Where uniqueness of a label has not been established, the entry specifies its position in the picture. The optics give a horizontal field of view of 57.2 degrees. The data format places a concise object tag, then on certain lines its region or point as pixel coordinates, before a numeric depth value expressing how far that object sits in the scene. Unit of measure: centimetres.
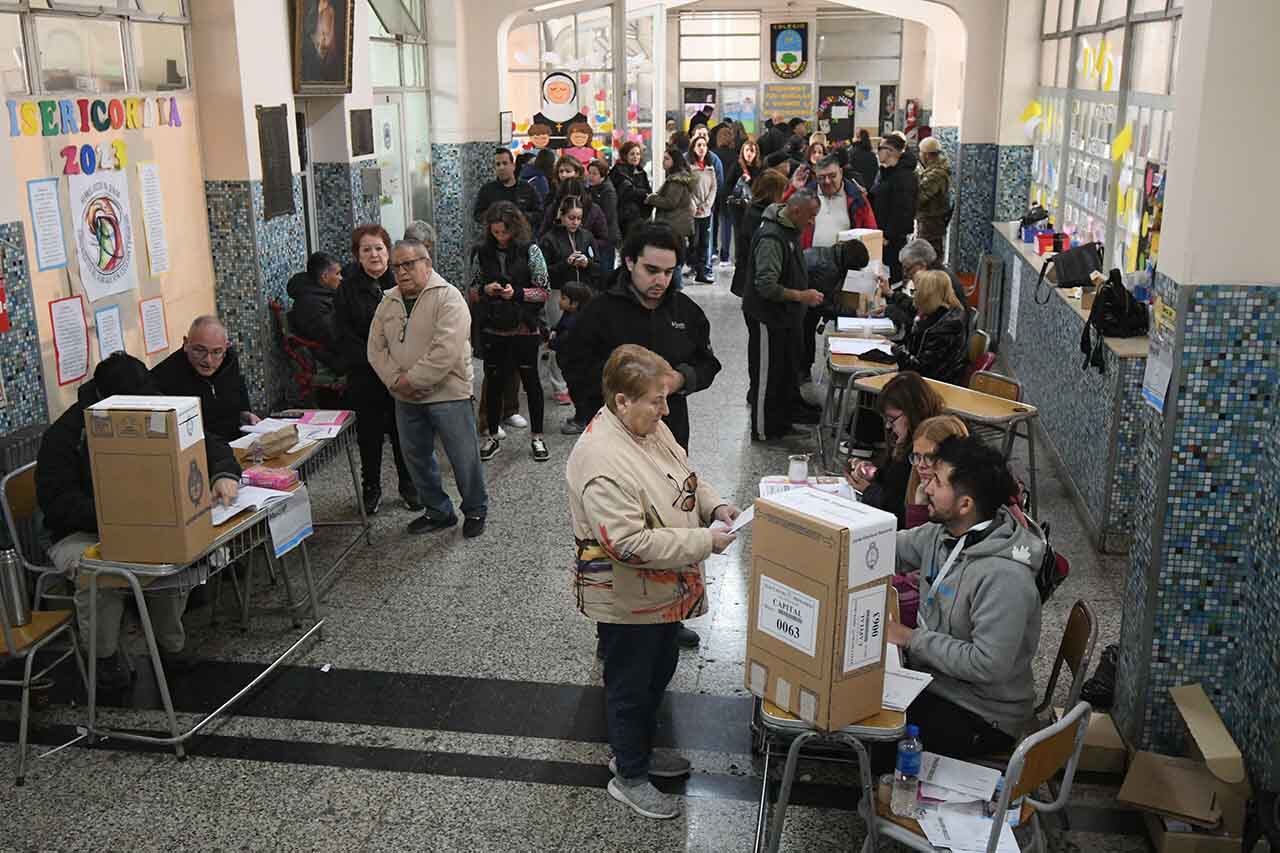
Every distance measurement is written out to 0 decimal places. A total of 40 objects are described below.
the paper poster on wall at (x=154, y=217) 652
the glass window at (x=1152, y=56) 671
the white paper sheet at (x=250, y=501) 455
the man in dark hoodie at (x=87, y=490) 453
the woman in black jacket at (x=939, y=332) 662
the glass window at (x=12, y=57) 526
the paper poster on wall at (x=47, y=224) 548
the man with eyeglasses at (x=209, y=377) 544
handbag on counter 728
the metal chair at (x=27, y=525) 453
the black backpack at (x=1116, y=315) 607
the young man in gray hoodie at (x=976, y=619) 335
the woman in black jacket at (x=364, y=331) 660
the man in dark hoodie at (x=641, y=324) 479
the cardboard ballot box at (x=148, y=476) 409
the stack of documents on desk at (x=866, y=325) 754
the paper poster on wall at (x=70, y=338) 567
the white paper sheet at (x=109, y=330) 606
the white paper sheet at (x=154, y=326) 654
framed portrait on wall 793
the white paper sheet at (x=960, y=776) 326
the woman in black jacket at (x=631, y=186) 1205
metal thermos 425
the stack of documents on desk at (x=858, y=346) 709
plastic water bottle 324
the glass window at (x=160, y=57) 653
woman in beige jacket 355
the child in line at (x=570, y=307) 796
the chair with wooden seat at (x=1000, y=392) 606
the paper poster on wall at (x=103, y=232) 584
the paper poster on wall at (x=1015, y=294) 929
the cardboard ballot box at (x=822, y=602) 298
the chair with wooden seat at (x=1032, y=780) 292
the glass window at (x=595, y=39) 1447
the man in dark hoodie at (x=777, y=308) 749
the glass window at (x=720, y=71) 2362
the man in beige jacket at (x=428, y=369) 602
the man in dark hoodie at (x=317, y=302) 737
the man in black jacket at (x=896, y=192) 1199
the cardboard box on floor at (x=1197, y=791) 365
